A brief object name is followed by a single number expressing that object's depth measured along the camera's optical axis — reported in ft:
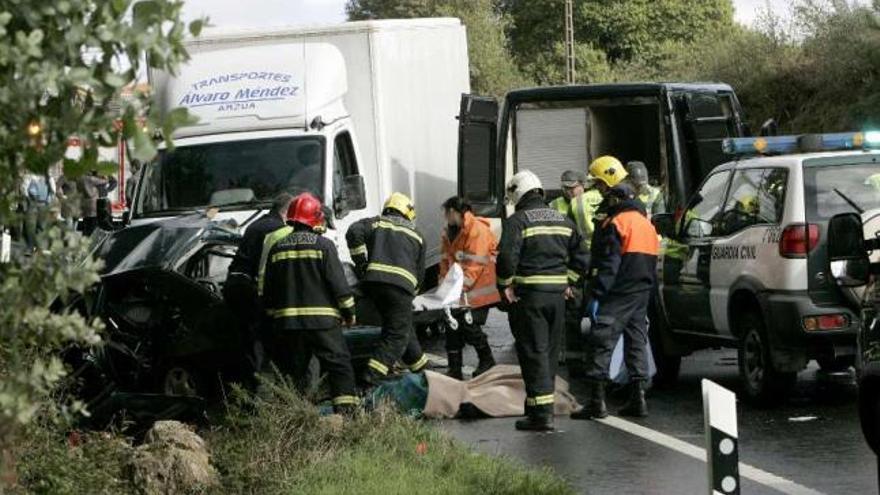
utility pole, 204.44
